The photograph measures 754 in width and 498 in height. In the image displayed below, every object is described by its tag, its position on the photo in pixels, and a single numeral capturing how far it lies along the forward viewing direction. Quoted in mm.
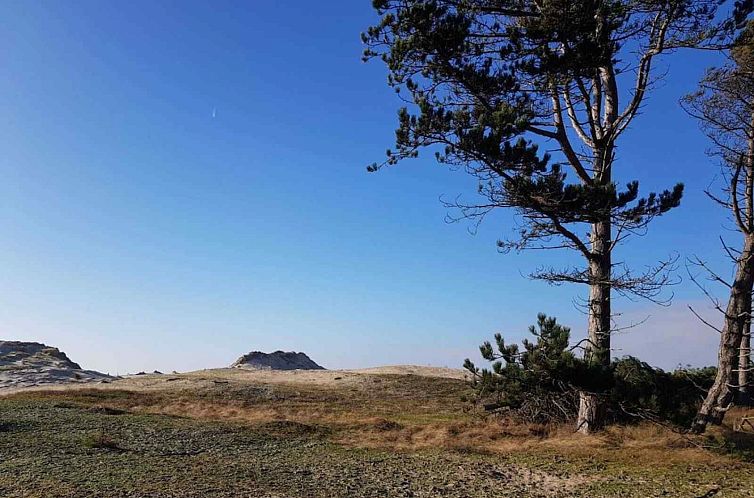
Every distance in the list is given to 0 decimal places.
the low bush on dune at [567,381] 11801
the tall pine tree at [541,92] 12586
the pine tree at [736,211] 12383
